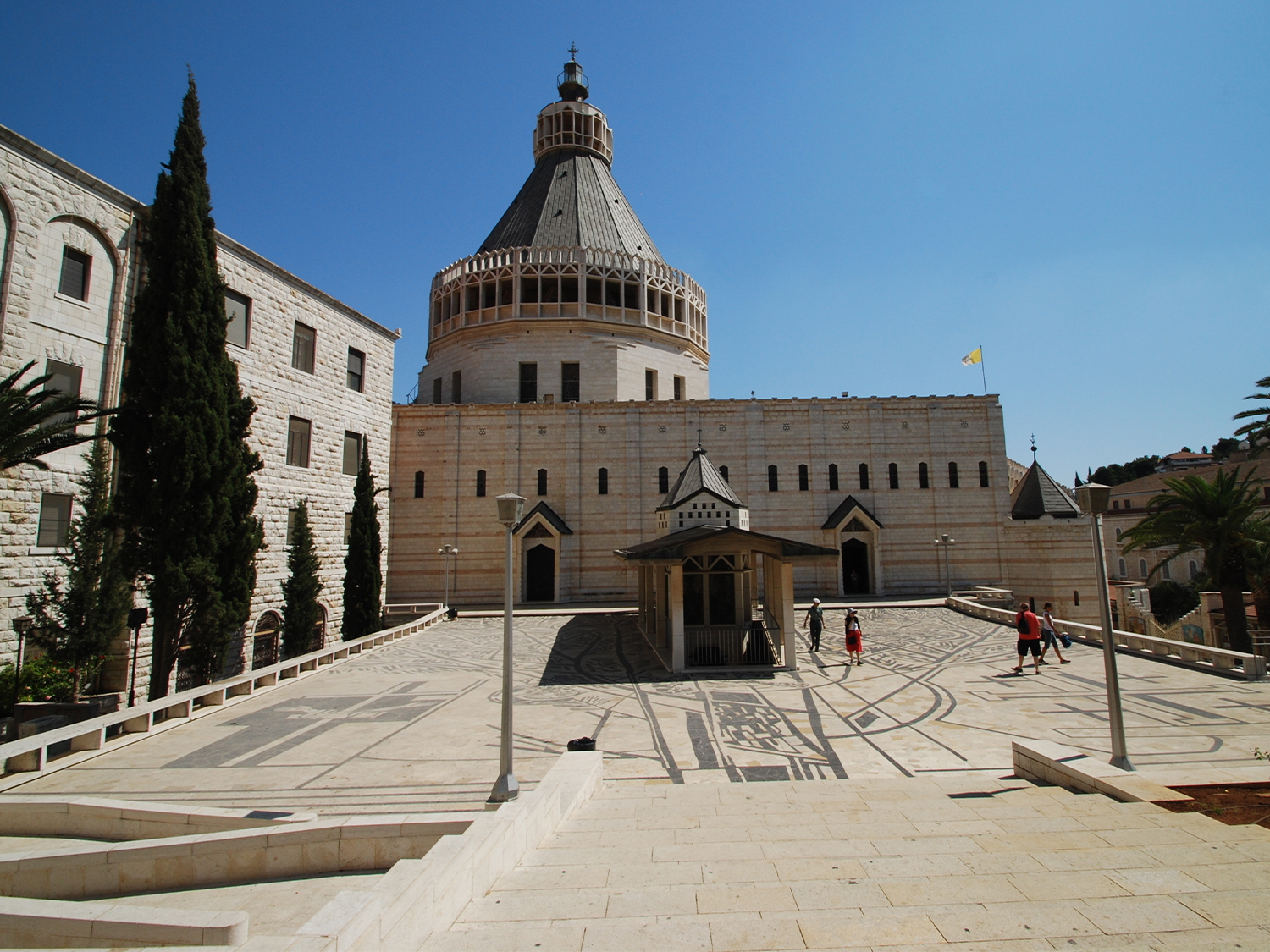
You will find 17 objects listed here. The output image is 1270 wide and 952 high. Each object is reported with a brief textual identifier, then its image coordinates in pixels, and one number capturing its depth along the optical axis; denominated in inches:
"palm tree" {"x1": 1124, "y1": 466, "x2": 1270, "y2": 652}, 924.0
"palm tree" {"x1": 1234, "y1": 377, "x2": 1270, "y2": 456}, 932.6
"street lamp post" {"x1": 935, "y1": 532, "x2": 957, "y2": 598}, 1308.2
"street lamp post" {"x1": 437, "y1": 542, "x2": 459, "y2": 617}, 1253.7
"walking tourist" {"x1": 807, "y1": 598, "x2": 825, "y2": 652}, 842.8
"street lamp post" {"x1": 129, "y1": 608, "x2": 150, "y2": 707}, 668.1
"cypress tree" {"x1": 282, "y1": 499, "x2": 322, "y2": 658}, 866.1
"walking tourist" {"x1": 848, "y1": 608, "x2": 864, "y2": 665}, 743.1
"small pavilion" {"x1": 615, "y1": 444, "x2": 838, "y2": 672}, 703.7
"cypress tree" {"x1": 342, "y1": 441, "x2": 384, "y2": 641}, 967.6
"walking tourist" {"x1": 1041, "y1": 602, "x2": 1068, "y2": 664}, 741.3
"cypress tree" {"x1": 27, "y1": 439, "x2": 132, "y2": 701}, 602.2
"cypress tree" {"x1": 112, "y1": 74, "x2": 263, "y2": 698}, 605.0
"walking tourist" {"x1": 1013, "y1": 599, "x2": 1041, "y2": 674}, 684.1
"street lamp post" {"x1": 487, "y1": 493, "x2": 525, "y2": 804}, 333.1
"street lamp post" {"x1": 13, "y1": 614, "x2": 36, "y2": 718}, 577.6
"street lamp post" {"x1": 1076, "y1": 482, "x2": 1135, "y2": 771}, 355.6
